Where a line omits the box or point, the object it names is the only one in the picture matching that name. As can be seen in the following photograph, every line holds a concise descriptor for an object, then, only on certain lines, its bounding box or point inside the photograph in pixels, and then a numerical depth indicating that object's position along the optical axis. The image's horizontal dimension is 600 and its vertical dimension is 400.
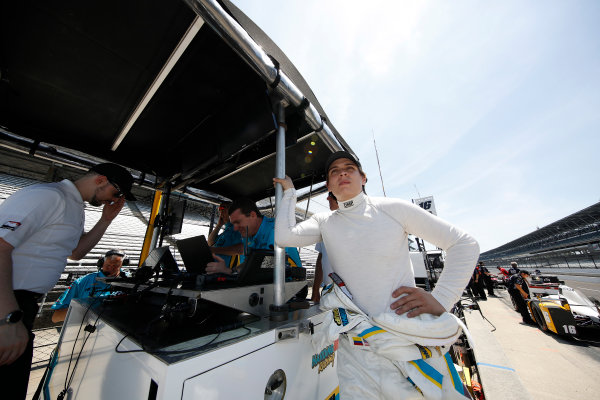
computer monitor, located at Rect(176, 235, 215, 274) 1.59
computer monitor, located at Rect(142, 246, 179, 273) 1.61
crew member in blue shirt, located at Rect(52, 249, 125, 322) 2.75
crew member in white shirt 0.97
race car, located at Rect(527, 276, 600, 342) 4.79
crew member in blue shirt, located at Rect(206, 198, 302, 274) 2.27
